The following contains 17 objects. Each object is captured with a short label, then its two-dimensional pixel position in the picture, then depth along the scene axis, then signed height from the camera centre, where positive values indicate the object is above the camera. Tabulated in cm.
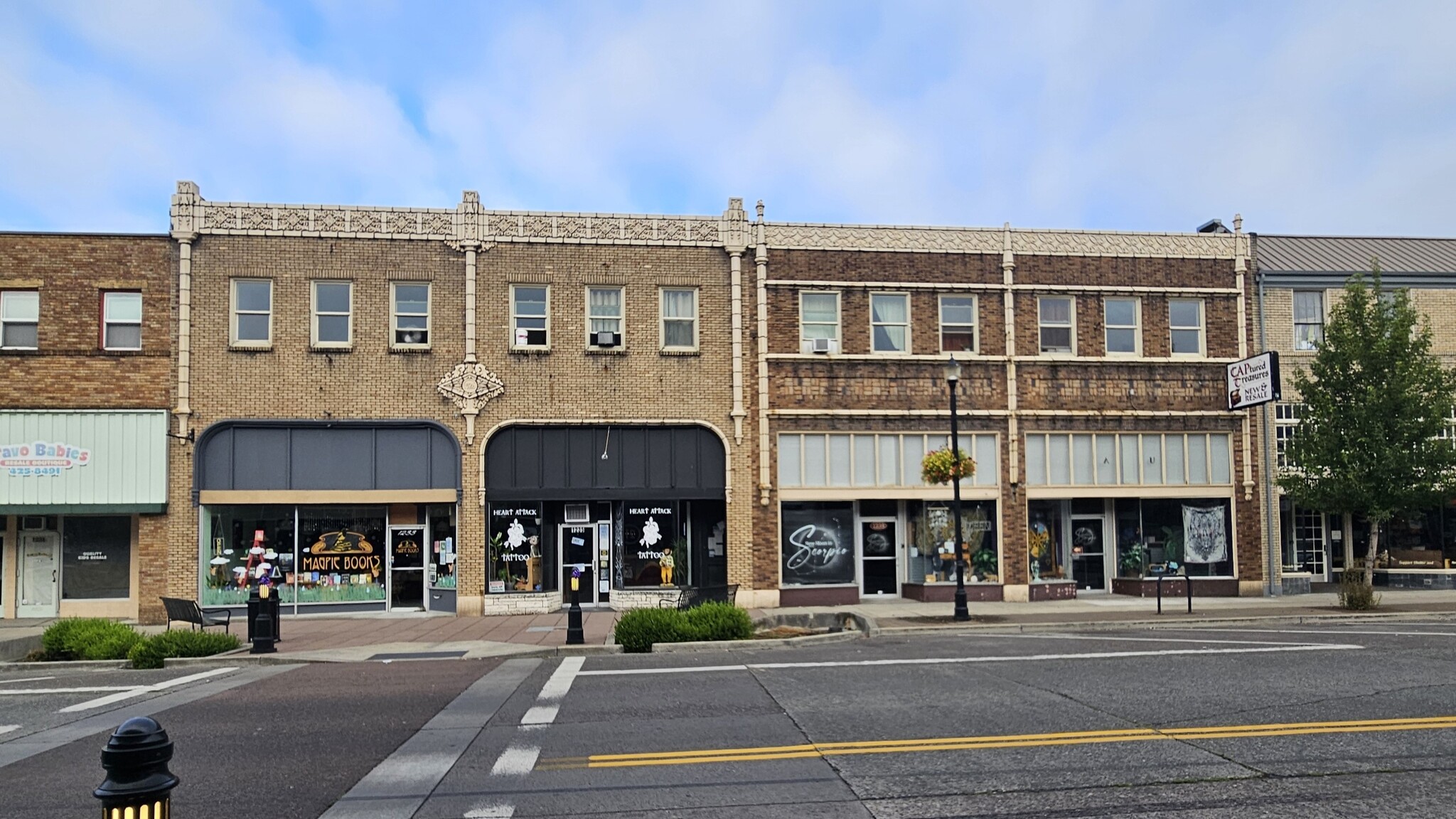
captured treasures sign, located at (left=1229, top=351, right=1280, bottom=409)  2495 +252
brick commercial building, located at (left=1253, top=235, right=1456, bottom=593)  2803 +366
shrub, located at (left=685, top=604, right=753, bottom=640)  1777 -208
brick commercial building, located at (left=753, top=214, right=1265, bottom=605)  2589 +194
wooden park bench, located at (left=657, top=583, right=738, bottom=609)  2031 -192
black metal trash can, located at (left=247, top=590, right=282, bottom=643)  1800 -180
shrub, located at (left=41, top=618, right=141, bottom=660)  1712 -222
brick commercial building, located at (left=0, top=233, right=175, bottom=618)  2339 +170
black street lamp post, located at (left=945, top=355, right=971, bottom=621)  2170 -5
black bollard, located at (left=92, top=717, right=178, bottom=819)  441 -111
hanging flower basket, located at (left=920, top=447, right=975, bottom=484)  2317 +54
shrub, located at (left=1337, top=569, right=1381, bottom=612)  2234 -218
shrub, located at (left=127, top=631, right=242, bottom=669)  1653 -226
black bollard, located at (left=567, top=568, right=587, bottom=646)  1817 -214
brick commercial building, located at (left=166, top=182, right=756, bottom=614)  2427 +203
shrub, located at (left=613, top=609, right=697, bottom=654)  1739 -215
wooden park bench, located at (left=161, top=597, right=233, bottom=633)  1869 -194
